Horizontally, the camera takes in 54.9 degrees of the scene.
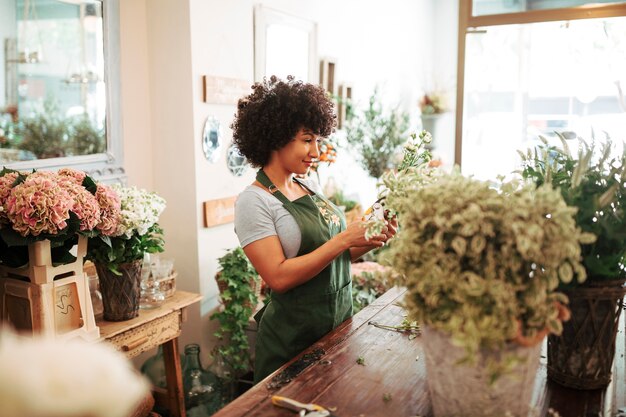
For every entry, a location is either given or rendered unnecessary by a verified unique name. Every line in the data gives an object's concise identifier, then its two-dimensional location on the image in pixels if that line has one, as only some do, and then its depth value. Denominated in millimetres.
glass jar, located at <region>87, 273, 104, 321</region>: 2625
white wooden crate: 2121
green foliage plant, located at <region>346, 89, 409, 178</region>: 5066
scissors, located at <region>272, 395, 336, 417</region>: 1214
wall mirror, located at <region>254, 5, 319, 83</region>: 3885
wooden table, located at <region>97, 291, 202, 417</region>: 2504
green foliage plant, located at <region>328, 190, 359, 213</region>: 4598
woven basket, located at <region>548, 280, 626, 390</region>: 1281
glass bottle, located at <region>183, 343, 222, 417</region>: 3143
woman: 1929
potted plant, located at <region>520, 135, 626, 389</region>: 1232
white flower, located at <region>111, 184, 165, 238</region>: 2342
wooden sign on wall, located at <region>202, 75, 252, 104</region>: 3414
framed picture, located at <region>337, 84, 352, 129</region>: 5039
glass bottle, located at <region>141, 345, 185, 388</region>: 3197
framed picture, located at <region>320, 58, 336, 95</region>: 4759
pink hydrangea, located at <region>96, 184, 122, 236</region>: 2211
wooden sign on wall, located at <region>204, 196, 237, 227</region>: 3487
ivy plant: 3281
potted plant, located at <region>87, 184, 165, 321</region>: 2285
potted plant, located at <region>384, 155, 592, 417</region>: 1003
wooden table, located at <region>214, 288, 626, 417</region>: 1255
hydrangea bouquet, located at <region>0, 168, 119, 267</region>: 1979
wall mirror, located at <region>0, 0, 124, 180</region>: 2574
